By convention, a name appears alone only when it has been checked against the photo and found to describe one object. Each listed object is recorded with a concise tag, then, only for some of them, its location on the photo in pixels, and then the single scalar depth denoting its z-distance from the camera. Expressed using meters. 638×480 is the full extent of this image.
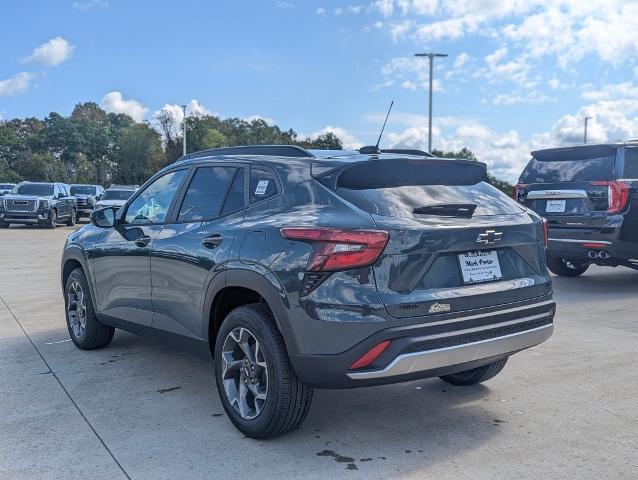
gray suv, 3.40
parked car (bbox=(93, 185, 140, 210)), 23.17
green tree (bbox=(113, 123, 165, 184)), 69.44
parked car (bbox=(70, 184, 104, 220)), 28.42
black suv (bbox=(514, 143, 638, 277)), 8.58
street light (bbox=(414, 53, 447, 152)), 31.28
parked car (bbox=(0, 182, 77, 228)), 23.44
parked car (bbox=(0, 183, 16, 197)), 36.01
